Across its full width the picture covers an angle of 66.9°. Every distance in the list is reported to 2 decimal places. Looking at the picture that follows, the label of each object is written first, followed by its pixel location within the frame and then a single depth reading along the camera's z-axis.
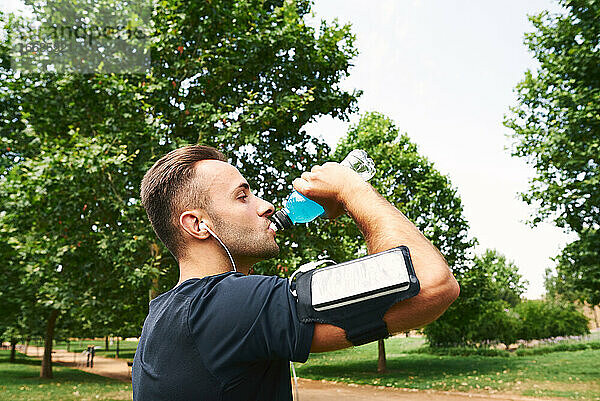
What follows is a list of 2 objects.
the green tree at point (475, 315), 24.09
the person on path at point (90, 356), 34.69
